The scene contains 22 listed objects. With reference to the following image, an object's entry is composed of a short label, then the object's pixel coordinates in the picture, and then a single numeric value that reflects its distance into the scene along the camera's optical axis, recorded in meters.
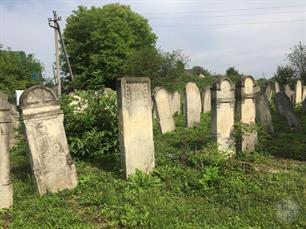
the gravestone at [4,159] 3.57
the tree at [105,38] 22.38
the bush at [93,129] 5.08
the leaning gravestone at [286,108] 7.70
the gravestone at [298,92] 12.89
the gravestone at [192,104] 8.12
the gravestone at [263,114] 6.62
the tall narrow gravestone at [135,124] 4.36
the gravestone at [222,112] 5.37
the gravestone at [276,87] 14.88
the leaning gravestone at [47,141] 3.89
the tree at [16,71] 18.15
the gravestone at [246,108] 5.66
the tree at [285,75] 18.81
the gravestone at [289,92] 13.18
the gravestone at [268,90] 13.07
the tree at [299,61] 18.51
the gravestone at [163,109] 7.48
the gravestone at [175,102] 10.47
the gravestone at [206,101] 10.61
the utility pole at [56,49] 15.42
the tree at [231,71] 29.64
